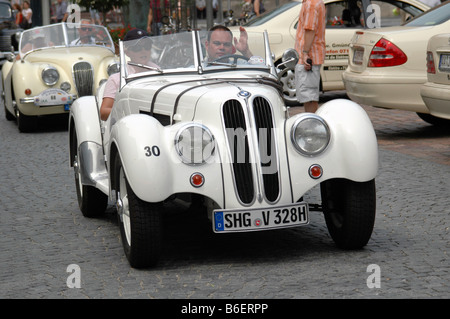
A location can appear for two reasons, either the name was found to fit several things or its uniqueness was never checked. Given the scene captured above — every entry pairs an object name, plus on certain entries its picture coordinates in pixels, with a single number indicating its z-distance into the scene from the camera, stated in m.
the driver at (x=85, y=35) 14.48
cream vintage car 13.30
